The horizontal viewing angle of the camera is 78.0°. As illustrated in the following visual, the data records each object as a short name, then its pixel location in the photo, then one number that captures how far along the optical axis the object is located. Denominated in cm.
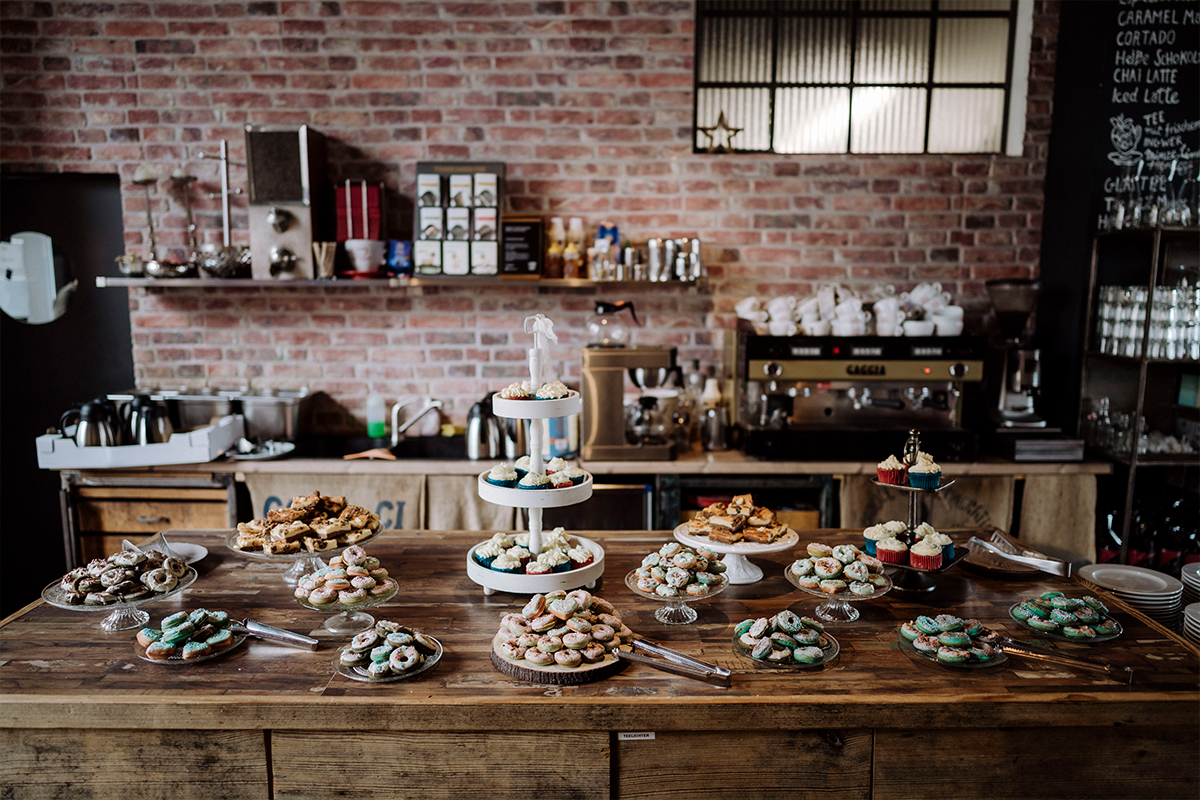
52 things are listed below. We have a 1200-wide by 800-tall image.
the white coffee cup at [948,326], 362
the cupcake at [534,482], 186
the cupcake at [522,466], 197
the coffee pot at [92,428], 336
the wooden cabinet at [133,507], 344
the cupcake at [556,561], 186
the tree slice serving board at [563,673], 151
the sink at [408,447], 371
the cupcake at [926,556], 189
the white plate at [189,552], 219
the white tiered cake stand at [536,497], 183
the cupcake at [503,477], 191
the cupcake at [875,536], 198
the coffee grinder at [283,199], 372
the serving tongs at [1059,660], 154
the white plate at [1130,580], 203
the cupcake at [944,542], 192
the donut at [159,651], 159
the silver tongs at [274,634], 167
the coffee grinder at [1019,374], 360
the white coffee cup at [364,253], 375
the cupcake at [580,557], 191
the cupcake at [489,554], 192
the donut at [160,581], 175
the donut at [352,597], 169
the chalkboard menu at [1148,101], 348
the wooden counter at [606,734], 145
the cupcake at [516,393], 194
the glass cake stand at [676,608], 176
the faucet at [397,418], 384
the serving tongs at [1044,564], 205
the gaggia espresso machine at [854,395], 344
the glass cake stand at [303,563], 194
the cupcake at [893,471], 201
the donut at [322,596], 169
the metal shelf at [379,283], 372
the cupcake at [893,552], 193
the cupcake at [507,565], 186
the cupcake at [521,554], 189
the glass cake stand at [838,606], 175
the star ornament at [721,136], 403
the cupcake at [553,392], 193
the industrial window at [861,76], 394
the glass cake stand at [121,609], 170
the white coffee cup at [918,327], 358
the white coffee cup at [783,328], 360
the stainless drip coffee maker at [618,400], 344
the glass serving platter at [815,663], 157
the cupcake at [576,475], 193
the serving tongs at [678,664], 151
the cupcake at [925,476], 192
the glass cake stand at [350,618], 171
